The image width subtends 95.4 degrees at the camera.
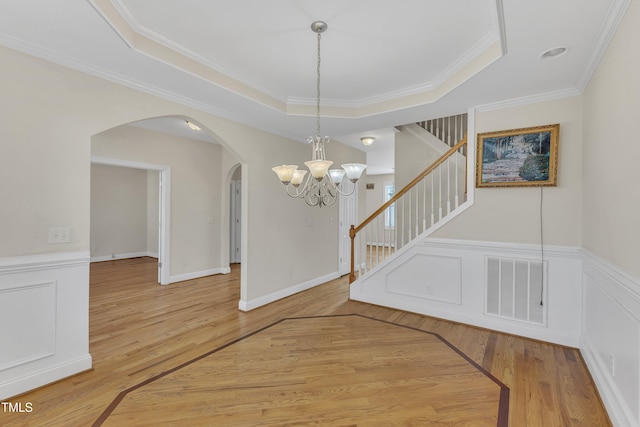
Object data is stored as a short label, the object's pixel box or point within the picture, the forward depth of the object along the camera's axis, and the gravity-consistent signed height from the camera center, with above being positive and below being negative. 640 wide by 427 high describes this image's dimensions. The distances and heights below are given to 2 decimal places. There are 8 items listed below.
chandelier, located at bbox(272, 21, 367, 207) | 2.17 +0.34
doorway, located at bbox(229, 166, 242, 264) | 7.24 -0.21
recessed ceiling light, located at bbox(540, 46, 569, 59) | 2.08 +1.19
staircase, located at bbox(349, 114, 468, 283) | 4.05 +0.41
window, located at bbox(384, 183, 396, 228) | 10.32 +0.78
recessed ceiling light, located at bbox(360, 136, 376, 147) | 5.16 +1.32
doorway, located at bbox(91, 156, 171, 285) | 5.01 -0.25
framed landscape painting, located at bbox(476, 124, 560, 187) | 2.86 +0.59
